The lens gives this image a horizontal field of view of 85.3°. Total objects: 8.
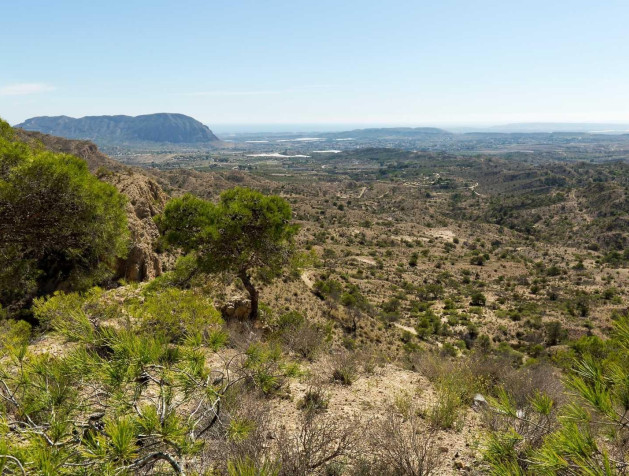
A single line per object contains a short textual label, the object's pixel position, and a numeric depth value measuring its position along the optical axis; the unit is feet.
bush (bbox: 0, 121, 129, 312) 31.58
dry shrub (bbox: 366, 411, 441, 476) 14.08
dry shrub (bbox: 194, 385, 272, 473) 11.90
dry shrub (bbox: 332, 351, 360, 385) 26.43
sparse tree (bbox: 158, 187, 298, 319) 43.93
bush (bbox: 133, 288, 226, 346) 20.85
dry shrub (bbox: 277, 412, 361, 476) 12.36
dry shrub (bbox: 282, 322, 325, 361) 32.35
